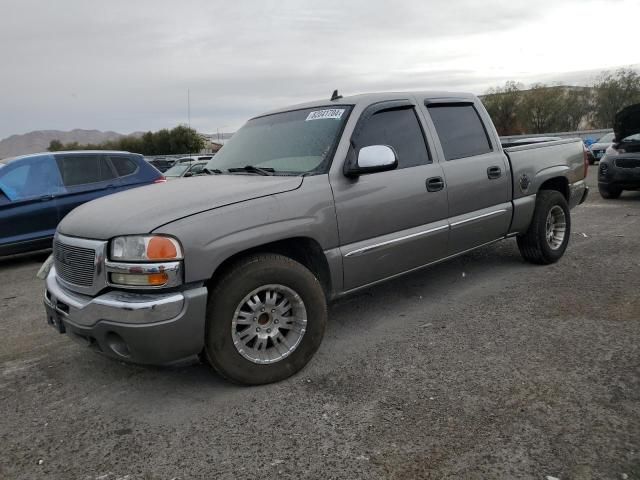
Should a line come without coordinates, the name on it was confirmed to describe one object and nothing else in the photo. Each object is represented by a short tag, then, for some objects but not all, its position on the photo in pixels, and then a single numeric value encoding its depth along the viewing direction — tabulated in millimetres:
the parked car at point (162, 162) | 28906
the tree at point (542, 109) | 53562
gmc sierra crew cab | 2783
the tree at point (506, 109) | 56125
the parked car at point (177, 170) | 14744
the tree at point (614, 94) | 48188
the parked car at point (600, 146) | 21172
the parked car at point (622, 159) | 9727
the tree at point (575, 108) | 52250
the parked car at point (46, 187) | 6984
